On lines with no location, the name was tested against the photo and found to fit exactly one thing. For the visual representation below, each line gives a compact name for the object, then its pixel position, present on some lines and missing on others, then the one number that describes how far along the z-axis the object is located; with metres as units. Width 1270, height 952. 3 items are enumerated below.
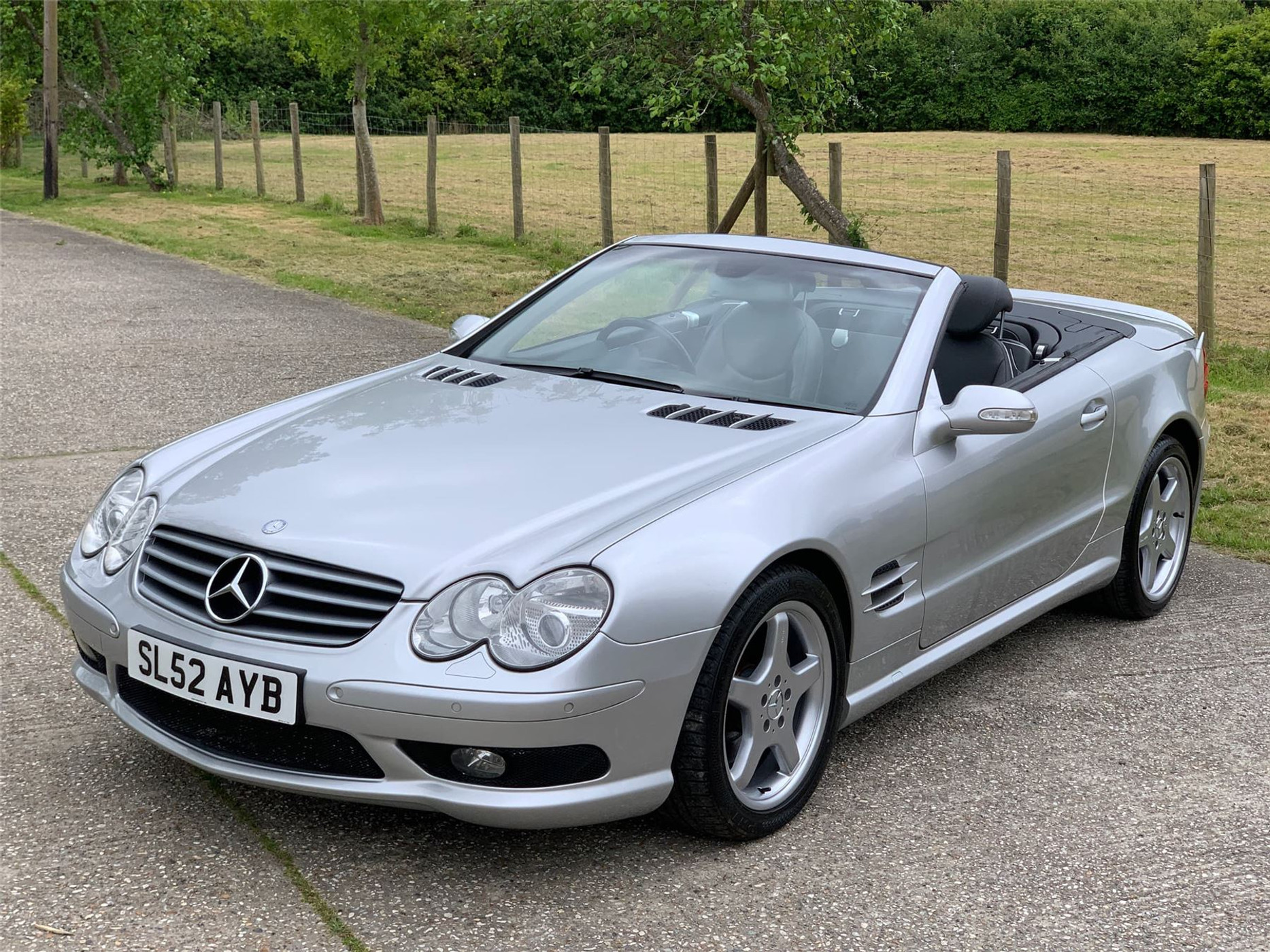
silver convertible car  3.05
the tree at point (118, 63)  26.83
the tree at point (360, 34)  19.45
